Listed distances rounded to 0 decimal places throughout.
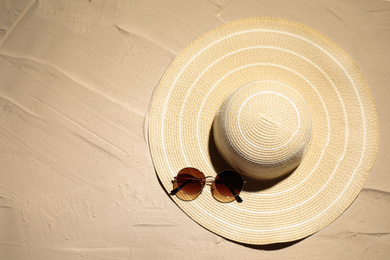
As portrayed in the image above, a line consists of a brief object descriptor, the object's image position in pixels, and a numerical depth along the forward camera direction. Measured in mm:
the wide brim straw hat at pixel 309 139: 1407
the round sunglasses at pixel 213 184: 1414
